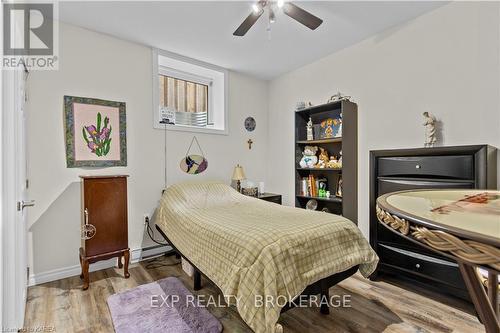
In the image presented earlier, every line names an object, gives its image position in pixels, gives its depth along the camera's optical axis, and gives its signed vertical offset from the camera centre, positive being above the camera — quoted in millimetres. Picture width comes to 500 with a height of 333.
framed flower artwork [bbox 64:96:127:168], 2512 +352
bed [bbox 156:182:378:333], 1365 -597
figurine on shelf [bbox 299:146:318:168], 3275 +83
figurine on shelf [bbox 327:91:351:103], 2982 +834
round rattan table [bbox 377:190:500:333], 489 -146
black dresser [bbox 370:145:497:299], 1890 -151
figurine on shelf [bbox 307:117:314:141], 3326 +441
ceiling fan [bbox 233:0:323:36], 1850 +1187
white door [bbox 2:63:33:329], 1335 -247
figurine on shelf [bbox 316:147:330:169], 3168 +66
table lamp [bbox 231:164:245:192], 3615 -146
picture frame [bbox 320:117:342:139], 3113 +477
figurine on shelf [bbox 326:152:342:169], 2963 +12
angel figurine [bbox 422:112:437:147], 2260 +327
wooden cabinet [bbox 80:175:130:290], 2266 -526
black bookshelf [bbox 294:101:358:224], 2836 +140
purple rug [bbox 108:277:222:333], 1708 -1151
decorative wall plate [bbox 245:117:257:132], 3982 +674
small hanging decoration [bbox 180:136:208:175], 3316 +18
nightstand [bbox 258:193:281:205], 3610 -499
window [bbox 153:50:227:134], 3193 +1029
